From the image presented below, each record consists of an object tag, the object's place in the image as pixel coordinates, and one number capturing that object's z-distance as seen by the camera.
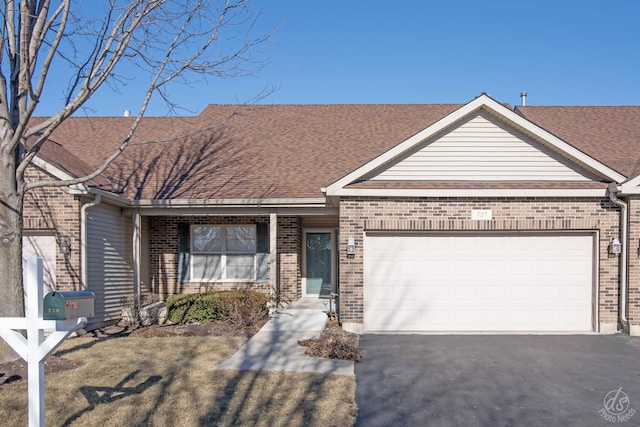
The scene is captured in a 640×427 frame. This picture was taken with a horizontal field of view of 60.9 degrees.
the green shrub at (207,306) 12.50
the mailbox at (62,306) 4.73
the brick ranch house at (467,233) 11.17
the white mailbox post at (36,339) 4.82
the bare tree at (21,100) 8.12
